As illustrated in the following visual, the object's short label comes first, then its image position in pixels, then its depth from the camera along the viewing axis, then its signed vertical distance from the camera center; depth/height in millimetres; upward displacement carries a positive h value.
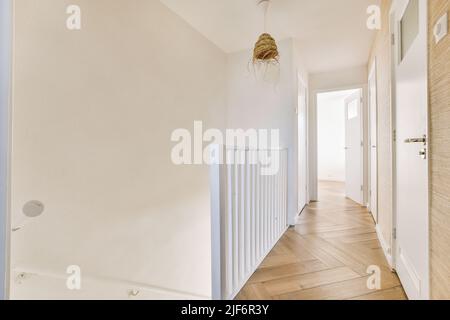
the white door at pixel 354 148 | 3650 +283
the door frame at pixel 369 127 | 2508 +487
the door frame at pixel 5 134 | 628 +93
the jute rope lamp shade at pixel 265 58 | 2180 +1195
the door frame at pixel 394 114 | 1620 +372
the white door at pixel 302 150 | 3127 +214
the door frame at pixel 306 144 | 3562 +341
